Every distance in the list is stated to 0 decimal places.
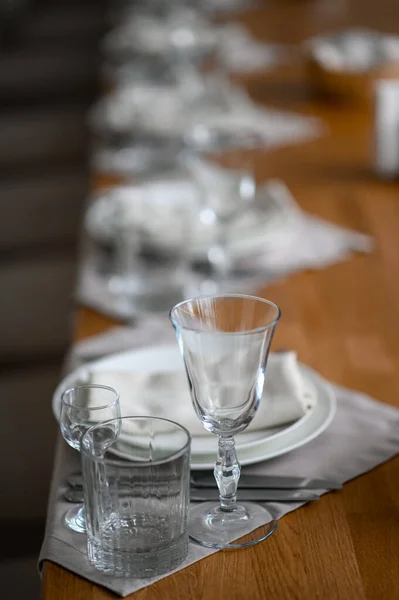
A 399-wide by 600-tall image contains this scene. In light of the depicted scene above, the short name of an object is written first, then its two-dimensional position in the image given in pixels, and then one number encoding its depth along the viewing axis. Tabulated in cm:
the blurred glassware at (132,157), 244
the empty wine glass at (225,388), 126
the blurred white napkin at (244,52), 378
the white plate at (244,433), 136
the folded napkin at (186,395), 140
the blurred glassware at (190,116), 262
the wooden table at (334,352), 124
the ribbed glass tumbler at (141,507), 122
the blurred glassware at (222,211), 184
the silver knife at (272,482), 135
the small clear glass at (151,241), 181
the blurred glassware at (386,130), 236
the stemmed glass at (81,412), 131
